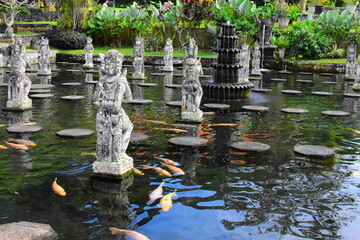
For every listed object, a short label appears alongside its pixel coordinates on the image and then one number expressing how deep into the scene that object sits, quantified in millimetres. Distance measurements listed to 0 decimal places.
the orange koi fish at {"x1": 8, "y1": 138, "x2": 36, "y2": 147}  7860
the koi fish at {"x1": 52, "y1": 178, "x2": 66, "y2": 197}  5719
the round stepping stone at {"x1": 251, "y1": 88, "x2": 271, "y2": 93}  15591
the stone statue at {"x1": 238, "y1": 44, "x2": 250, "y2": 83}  17453
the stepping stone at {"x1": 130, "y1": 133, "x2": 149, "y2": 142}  8309
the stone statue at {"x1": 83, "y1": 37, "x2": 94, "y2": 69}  21203
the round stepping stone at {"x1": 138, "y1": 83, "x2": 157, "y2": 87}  16281
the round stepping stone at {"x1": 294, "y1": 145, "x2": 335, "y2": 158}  7537
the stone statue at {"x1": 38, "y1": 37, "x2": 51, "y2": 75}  18609
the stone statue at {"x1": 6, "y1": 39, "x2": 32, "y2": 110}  10906
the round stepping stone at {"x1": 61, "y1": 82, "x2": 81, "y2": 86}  15891
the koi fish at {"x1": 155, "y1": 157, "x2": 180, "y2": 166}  7005
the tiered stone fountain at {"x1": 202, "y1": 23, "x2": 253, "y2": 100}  13820
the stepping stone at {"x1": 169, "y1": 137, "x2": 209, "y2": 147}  8032
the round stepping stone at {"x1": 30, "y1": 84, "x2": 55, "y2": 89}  15078
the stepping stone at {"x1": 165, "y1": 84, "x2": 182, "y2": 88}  15930
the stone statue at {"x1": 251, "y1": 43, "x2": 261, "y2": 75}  20609
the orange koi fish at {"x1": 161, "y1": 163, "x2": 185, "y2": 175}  6596
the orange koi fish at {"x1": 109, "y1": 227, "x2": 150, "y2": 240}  4562
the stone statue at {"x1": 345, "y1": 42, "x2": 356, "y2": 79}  19266
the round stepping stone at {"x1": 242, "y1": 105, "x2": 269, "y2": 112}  11844
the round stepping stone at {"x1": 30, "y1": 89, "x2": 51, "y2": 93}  13966
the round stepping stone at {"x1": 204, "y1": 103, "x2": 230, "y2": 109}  12143
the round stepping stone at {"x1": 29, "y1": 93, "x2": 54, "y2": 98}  12976
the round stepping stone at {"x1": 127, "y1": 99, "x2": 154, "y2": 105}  12352
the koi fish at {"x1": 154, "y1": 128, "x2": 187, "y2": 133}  9203
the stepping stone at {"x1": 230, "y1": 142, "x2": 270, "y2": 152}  7801
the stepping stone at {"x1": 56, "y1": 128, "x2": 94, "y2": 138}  8398
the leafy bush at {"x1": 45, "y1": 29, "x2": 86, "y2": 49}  27672
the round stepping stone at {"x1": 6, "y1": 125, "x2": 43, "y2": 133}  8719
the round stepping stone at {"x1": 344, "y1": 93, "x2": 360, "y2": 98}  14727
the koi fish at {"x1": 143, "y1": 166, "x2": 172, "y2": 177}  6492
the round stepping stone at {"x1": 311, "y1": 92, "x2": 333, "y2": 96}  14937
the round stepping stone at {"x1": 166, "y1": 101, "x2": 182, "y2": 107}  12086
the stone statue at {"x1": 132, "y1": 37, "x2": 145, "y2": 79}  18547
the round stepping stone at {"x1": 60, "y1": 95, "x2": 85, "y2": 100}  12798
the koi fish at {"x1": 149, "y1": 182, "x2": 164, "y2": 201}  5662
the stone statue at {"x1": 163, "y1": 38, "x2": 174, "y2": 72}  21500
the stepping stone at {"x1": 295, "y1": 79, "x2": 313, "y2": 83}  18594
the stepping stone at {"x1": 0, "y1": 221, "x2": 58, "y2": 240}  4398
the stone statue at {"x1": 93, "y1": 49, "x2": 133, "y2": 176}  6203
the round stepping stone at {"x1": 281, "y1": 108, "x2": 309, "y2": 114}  11589
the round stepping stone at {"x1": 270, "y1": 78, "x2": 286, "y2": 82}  18969
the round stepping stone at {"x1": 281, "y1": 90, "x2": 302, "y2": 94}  15158
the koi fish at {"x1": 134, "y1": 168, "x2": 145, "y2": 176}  6541
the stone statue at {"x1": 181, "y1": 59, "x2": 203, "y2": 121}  10039
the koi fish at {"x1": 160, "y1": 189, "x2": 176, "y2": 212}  5387
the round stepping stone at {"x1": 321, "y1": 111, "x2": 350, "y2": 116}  11375
